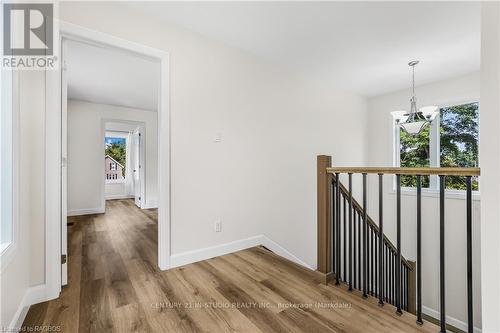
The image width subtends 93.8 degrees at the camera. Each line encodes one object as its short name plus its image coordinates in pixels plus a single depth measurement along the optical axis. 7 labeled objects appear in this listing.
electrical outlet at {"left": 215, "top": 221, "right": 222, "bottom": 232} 2.48
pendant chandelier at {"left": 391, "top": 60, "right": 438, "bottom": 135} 2.47
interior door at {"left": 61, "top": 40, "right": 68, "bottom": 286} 1.74
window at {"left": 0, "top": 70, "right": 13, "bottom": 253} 1.30
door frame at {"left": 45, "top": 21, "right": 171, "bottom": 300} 1.64
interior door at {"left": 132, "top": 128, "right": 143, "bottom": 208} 5.74
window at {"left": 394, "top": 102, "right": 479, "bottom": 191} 3.54
